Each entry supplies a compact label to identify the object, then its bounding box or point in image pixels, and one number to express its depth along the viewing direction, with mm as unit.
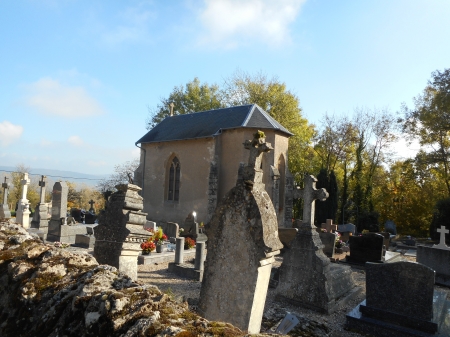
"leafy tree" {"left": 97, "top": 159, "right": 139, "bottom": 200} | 36844
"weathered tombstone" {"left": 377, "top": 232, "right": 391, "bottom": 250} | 16248
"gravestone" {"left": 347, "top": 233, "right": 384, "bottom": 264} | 12156
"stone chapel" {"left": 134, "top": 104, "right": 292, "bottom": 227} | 19391
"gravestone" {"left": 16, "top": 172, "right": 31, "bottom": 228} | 15430
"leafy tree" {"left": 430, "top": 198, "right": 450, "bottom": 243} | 19625
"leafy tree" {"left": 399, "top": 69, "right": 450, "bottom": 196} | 24319
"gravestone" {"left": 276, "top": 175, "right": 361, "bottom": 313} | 7114
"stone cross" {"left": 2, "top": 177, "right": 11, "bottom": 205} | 17875
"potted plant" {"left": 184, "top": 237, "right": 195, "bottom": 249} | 13539
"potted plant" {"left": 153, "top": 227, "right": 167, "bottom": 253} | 12634
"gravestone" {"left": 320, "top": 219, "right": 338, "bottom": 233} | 17922
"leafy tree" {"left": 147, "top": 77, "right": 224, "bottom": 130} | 36344
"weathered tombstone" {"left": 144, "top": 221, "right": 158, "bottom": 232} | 15824
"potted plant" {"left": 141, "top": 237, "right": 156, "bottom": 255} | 11758
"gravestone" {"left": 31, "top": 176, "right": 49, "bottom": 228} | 15047
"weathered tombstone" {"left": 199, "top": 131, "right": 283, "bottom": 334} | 3961
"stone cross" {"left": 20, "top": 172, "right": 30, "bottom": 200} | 16181
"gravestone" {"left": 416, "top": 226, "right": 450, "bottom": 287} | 10773
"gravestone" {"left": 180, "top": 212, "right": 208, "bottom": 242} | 15586
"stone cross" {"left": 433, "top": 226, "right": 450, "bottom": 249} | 11713
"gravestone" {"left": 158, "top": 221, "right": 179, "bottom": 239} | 16067
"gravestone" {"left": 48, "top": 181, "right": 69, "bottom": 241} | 13359
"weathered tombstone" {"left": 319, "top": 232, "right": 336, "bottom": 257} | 13938
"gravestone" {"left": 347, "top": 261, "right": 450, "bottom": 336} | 5797
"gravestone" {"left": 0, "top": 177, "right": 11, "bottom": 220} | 16797
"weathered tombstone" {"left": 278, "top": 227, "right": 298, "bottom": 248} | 10867
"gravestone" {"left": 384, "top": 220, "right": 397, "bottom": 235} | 23266
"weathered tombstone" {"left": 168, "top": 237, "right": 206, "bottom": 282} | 9801
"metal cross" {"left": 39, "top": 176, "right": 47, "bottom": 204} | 16150
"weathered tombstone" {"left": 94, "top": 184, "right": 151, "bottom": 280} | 4973
